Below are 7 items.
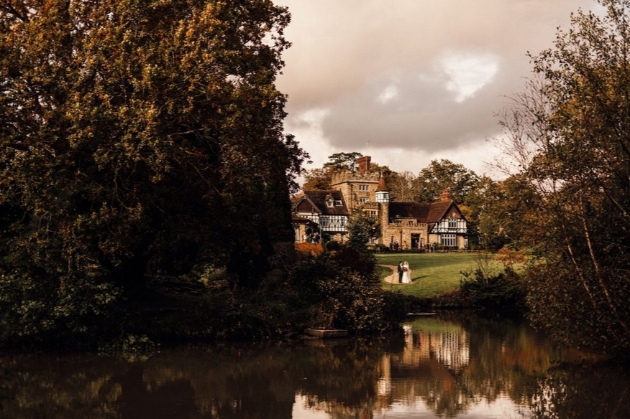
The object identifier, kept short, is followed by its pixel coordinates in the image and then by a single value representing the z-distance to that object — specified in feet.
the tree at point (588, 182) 62.03
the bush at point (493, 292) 131.13
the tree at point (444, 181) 384.47
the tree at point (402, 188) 374.02
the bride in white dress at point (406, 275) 144.66
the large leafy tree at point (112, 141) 71.92
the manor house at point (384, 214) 306.14
